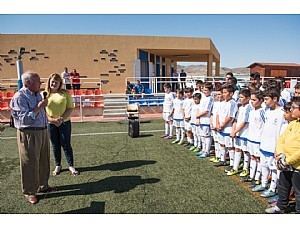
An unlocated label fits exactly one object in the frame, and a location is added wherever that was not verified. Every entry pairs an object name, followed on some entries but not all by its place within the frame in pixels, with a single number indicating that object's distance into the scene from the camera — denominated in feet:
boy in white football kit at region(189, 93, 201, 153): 20.91
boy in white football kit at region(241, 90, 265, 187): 13.75
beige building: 58.34
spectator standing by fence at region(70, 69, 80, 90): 48.60
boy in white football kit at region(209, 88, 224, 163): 17.65
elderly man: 12.00
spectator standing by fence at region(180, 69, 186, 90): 65.36
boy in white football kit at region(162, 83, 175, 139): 25.43
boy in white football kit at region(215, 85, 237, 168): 16.29
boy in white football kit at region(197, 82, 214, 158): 19.36
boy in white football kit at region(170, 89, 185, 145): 23.80
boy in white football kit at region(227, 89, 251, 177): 15.06
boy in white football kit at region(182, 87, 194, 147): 22.38
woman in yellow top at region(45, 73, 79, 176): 14.99
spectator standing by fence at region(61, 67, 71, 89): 47.78
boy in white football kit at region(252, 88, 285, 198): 12.26
